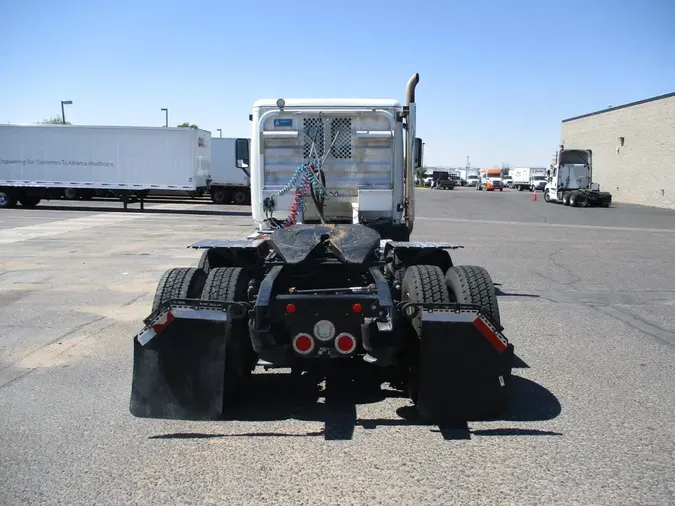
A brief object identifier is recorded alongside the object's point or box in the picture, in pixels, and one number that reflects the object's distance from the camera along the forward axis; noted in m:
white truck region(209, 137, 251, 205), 35.66
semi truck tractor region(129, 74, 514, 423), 4.63
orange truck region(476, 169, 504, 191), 77.38
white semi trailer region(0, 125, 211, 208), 29.83
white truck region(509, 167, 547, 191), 69.12
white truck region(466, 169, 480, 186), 98.14
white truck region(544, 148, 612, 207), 40.78
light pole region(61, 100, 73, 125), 53.25
